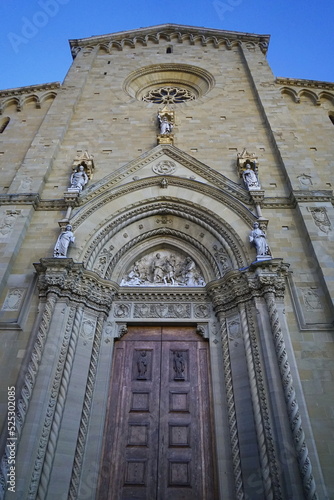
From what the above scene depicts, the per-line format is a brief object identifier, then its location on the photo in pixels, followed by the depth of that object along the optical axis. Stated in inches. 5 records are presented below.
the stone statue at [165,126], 457.4
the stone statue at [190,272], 344.2
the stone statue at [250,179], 375.9
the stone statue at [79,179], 386.0
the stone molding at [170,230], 329.4
